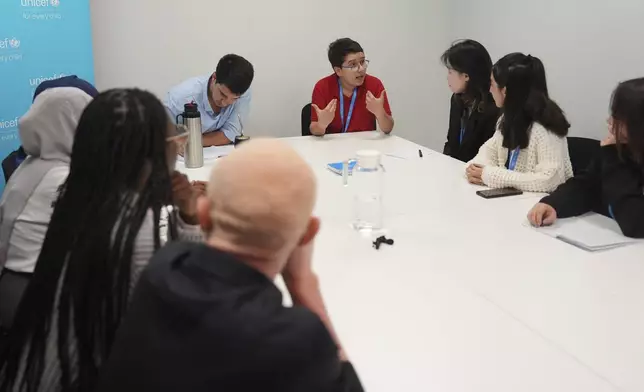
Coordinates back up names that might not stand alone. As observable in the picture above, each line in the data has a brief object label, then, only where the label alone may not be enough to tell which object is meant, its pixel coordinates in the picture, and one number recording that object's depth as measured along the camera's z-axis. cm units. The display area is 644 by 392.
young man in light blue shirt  310
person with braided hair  114
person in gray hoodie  154
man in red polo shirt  354
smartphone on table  237
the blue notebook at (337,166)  267
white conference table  125
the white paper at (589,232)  188
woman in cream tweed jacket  241
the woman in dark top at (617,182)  195
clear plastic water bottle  206
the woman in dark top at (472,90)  321
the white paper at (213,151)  295
